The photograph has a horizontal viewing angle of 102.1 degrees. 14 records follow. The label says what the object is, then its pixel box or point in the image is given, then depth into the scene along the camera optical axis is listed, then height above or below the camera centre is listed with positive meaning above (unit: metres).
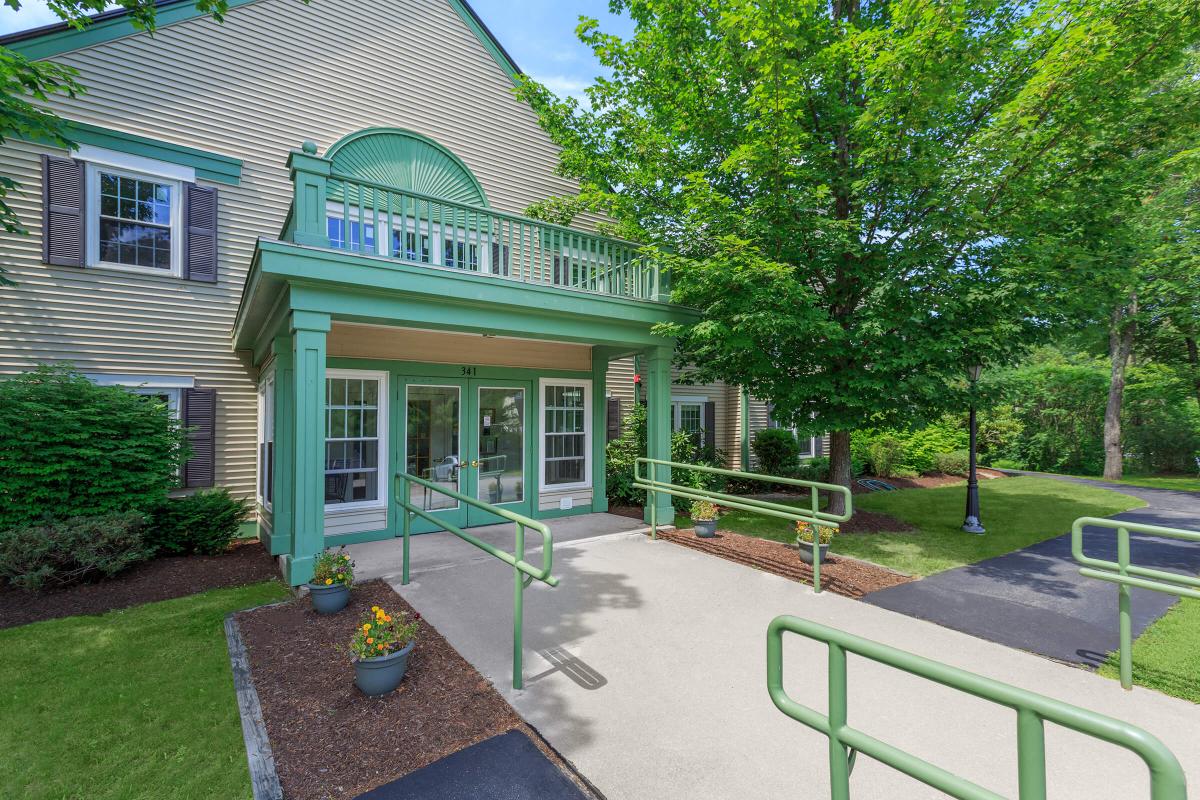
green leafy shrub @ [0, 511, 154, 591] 5.00 -1.56
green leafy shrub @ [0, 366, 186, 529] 5.47 -0.52
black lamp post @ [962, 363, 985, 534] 7.95 -1.64
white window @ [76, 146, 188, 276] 6.69 +2.76
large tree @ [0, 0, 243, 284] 4.84 +3.36
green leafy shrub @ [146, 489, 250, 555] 6.37 -1.60
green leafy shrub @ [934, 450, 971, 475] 14.96 -1.73
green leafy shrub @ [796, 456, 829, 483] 12.98 -1.74
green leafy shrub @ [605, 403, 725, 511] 9.33 -1.14
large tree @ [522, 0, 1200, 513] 5.31 +3.05
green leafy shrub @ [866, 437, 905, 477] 14.30 -1.42
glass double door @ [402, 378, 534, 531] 7.02 -0.57
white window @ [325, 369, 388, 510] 6.42 -0.44
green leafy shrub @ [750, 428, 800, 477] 12.98 -1.21
